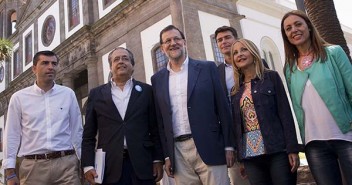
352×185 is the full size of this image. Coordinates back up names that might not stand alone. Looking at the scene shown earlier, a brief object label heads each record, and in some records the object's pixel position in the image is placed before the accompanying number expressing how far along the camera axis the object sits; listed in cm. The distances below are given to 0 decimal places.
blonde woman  320
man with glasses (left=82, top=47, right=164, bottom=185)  368
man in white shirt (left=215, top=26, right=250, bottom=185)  444
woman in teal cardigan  297
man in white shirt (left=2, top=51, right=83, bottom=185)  415
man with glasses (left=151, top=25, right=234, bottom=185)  348
